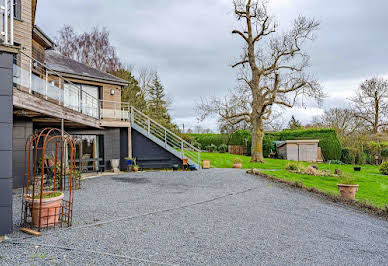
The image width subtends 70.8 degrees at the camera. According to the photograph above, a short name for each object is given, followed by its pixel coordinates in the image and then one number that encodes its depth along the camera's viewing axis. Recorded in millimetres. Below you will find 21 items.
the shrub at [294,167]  15138
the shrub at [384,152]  22984
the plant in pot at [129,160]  15344
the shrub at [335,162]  22359
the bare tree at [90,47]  30000
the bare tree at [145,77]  34469
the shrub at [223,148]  31625
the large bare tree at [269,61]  19969
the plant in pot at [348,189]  9656
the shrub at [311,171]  14267
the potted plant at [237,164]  17891
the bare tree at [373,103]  28969
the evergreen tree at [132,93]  30703
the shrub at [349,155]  23344
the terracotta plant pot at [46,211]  5113
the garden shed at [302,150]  23812
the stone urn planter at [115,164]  15221
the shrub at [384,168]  17002
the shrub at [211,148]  32122
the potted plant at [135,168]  15411
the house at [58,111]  4695
